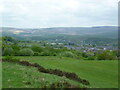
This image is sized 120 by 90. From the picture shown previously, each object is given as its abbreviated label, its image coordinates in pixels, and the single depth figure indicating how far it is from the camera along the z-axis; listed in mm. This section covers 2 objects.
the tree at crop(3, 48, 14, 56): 45250
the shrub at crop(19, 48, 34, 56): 45794
